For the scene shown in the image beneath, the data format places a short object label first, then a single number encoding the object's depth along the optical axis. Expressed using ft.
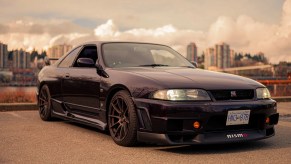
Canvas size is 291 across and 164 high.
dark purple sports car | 15.74
